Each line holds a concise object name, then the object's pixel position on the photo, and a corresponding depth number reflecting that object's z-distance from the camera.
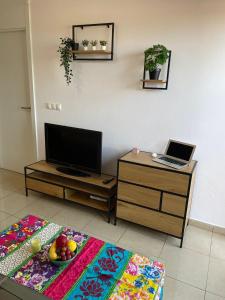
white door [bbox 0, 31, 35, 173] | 3.48
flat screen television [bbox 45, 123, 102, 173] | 2.82
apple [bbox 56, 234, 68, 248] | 1.62
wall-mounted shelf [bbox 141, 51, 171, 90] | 2.50
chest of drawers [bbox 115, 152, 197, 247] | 2.28
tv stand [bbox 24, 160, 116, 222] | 2.76
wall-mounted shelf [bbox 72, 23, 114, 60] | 2.71
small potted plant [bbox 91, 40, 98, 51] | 2.76
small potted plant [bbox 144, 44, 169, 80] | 2.39
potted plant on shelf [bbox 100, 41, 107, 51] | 2.68
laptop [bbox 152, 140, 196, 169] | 2.39
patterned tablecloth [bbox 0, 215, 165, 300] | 1.45
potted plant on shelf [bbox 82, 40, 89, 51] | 2.79
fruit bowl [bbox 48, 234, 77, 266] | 1.59
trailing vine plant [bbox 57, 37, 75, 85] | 2.89
